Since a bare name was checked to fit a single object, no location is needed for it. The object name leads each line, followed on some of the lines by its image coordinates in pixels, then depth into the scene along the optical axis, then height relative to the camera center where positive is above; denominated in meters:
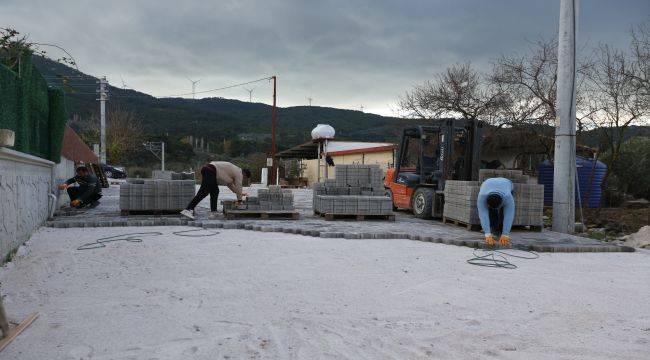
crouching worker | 12.64 -0.33
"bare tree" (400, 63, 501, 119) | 21.75 +4.11
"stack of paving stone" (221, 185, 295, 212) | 11.88 -0.53
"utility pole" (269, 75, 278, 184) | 32.38 +2.12
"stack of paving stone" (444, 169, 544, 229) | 10.09 -0.25
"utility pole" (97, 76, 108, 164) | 38.12 +5.19
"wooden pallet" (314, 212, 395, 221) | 12.03 -0.87
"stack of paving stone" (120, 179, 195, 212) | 11.75 -0.40
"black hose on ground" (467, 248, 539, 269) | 7.08 -1.15
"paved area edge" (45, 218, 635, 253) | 8.48 -1.03
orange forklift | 12.27 +0.67
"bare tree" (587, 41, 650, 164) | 11.97 +2.37
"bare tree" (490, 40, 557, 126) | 16.12 +3.53
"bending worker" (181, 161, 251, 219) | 11.70 +0.00
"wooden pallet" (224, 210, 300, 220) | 11.69 -0.84
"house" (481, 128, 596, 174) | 16.67 +1.74
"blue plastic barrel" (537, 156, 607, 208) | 16.16 +0.37
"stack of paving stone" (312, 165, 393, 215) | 12.00 -0.27
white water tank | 36.00 +3.84
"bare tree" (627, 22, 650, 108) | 11.70 +2.87
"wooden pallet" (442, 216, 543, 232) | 10.41 -0.90
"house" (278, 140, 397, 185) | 29.11 +2.09
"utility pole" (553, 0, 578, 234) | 10.64 +1.38
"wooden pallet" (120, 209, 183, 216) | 11.87 -0.86
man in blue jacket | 8.70 -0.27
